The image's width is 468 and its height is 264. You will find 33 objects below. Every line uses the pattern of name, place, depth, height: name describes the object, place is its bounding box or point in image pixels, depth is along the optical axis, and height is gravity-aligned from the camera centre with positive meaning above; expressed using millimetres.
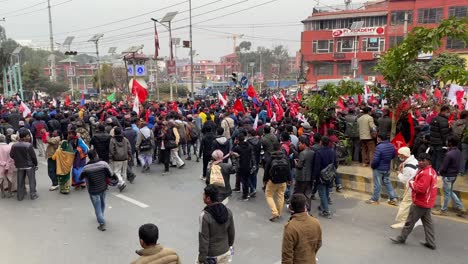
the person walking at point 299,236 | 4113 -1614
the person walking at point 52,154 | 9766 -1804
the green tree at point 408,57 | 8211 +508
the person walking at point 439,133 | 8883 -1223
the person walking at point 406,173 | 6996 -1657
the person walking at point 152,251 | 3482 -1498
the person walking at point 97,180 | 7059 -1754
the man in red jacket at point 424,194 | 6008 -1731
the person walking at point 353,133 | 10625 -1421
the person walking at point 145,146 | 11031 -1840
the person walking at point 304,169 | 7660 -1704
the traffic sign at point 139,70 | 26872 +753
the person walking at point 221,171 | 6874 -1614
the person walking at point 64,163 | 9312 -1900
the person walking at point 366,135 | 10211 -1429
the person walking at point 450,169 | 7266 -1650
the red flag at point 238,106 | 14844 -954
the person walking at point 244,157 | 8805 -1697
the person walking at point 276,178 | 7586 -1888
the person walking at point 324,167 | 7648 -1687
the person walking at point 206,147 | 10634 -1770
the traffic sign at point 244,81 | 21688 -31
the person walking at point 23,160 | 8727 -1727
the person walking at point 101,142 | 9805 -1495
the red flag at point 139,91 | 14898 -371
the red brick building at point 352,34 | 44812 +5726
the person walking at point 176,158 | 11750 -2349
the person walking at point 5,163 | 8844 -1812
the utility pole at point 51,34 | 49256 +5982
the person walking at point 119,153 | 9516 -1725
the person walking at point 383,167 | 8016 -1778
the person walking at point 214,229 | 4430 -1672
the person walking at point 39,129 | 12930 -1555
